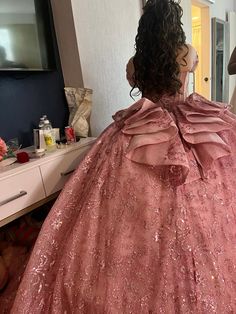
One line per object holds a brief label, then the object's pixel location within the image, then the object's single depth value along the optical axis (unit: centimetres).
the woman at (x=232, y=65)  130
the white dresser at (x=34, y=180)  93
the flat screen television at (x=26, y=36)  109
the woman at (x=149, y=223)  75
